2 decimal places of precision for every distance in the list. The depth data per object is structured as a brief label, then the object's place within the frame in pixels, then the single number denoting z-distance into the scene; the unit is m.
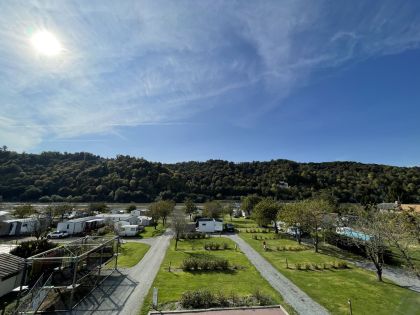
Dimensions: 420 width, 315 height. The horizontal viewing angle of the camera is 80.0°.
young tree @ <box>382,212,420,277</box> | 22.62
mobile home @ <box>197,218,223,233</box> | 56.00
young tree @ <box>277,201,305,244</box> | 40.00
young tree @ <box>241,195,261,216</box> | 77.49
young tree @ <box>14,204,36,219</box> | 56.90
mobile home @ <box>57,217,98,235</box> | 50.06
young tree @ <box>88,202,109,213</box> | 76.38
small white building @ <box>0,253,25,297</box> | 19.76
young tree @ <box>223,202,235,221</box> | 79.79
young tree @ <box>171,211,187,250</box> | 41.50
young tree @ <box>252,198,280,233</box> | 53.41
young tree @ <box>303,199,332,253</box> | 38.75
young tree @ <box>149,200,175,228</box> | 60.03
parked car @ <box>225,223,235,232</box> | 57.63
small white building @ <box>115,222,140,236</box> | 49.31
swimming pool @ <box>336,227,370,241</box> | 43.73
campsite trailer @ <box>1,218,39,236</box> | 48.09
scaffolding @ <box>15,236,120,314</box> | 17.16
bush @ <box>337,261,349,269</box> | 29.20
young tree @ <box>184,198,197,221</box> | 70.25
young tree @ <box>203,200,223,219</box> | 68.56
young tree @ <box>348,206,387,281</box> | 24.66
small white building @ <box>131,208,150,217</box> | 70.00
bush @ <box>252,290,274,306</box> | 18.34
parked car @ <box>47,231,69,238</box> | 47.62
